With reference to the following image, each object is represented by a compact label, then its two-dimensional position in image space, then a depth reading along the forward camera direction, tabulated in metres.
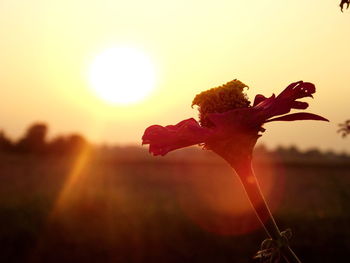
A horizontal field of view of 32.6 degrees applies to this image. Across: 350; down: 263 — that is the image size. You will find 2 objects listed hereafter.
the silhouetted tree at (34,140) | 29.89
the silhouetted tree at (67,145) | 31.06
